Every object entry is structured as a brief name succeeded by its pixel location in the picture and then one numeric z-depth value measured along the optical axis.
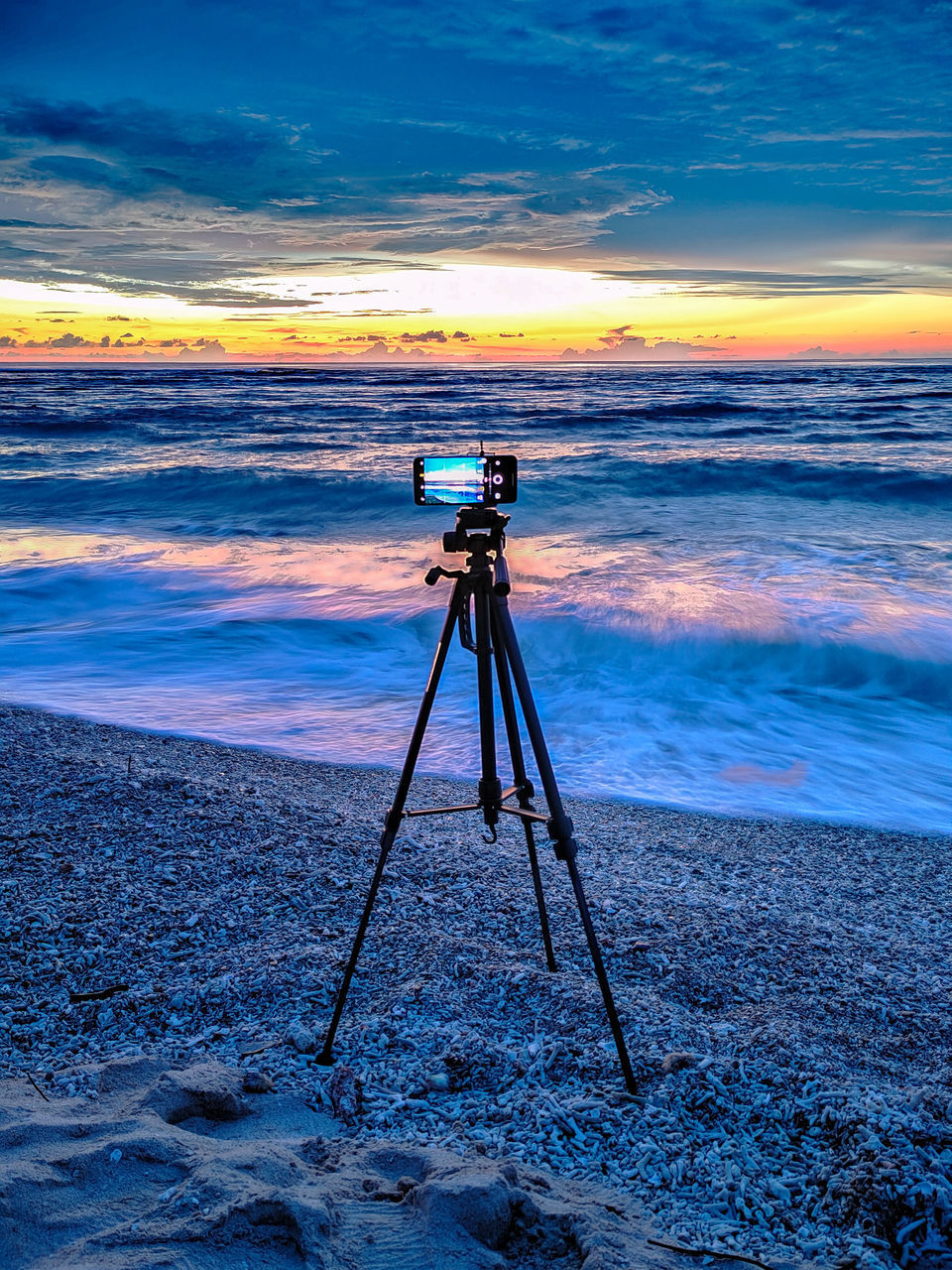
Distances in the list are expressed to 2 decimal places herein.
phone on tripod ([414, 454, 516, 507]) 2.71
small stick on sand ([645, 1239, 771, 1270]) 1.98
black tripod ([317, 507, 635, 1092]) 2.53
